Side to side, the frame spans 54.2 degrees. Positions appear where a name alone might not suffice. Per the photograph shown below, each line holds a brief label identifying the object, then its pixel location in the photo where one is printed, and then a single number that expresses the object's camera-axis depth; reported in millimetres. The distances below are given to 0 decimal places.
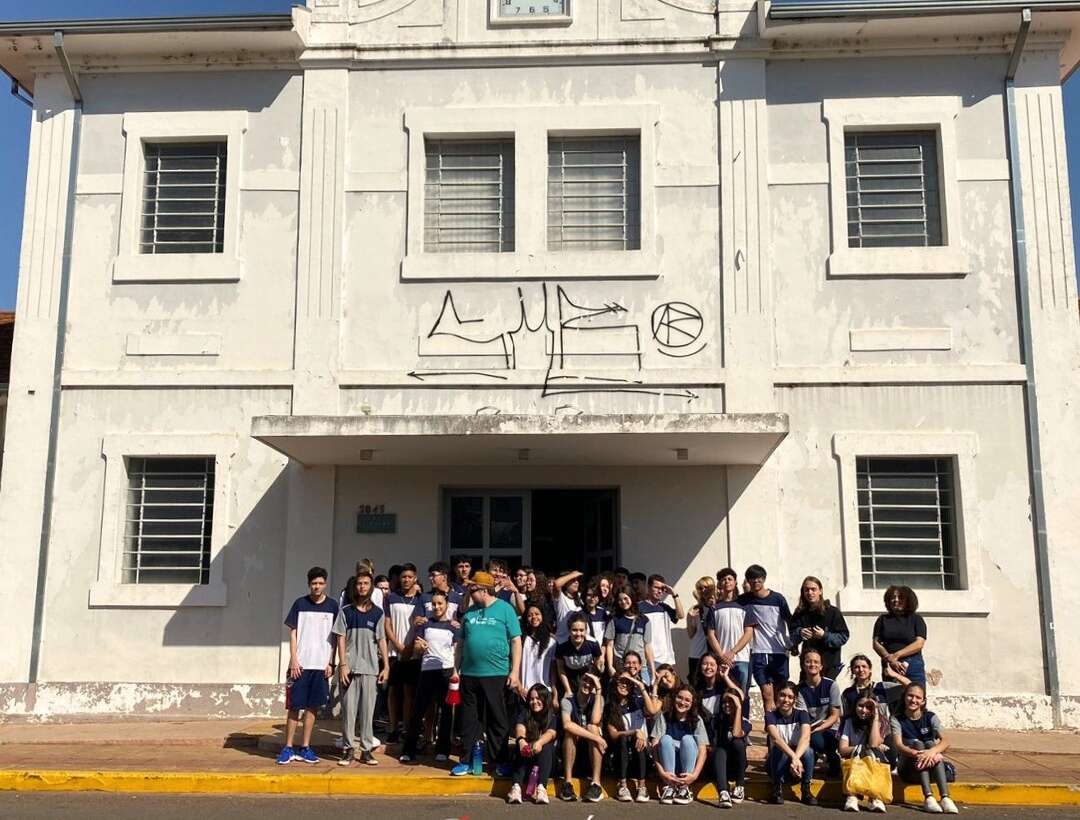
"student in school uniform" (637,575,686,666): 9070
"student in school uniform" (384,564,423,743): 9211
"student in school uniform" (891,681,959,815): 7656
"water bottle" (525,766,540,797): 7828
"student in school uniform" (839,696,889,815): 7848
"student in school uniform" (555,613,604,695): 8438
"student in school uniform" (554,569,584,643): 9258
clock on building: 11617
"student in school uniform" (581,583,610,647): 8875
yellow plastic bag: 7590
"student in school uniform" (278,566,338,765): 8680
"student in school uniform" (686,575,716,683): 9294
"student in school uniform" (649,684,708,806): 7801
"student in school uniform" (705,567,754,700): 8930
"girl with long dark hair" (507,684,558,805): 7832
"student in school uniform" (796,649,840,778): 8062
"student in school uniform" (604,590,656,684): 8688
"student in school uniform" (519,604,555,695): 8617
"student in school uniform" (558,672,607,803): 7898
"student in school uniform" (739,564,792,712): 8977
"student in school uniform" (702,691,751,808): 7828
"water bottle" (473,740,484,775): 8281
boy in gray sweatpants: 8711
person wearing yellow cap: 8391
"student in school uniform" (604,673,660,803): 7902
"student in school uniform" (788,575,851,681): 8633
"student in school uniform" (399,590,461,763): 8828
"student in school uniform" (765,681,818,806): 7828
